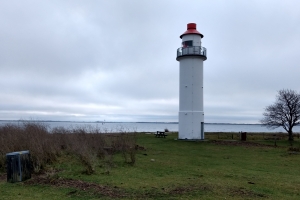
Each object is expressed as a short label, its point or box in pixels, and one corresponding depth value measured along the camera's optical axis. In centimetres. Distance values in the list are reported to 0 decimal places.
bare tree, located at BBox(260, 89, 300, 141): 3030
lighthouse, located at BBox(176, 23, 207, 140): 2577
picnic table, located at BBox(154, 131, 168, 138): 2966
